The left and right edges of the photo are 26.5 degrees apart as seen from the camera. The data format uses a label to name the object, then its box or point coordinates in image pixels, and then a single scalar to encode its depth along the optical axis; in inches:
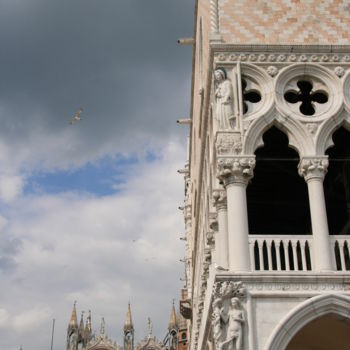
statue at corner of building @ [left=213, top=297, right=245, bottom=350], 463.5
